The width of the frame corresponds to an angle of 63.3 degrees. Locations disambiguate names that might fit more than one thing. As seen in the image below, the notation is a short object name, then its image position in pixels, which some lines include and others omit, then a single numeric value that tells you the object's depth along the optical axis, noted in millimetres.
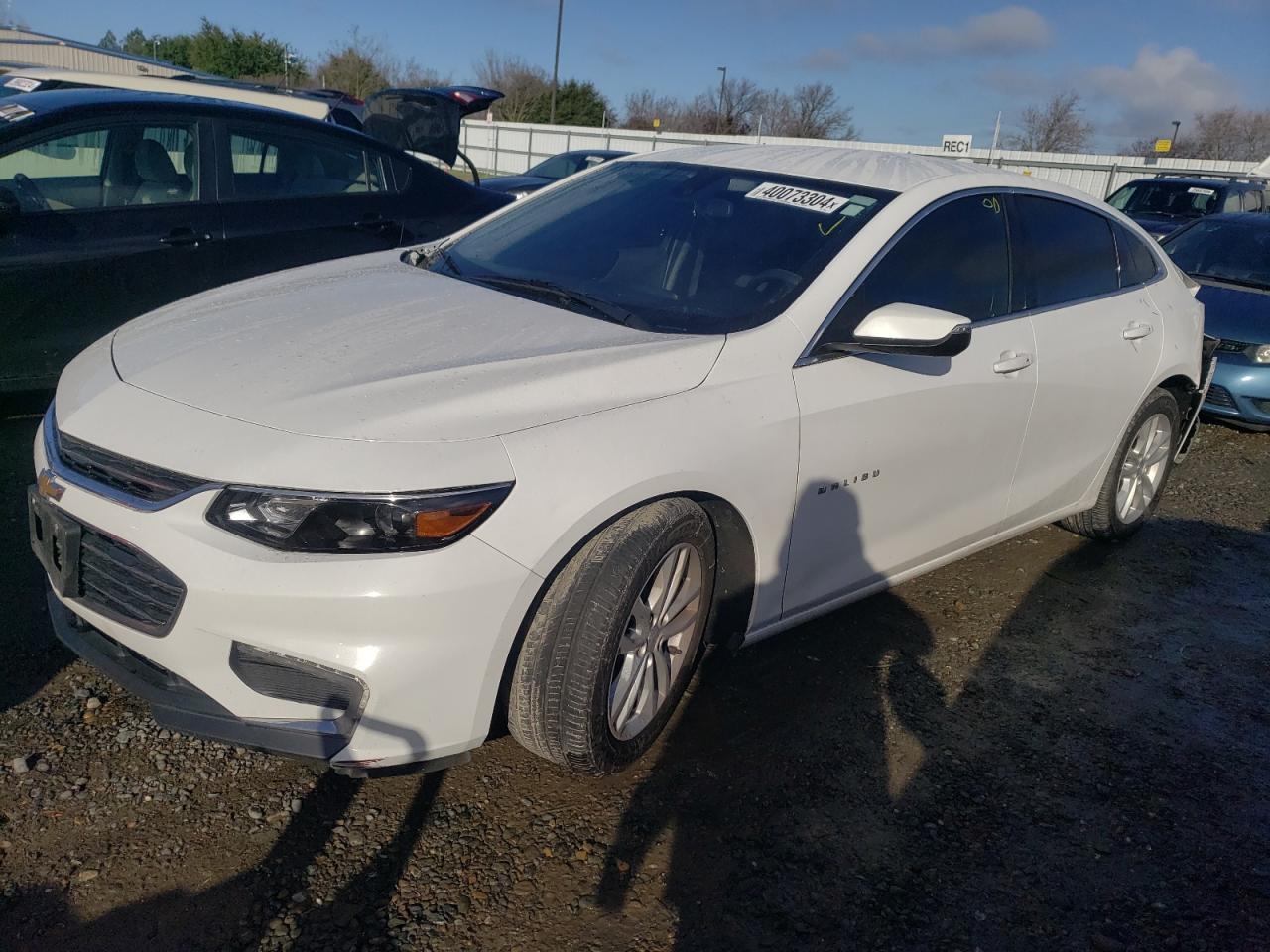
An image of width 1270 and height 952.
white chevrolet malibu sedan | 2223
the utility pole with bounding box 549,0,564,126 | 40697
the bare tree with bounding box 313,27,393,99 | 51281
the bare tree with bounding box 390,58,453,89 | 58941
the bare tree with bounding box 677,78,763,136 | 55375
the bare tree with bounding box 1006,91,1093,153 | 47688
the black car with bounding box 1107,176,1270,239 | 14023
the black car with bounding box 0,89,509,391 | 4582
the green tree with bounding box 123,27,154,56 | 59953
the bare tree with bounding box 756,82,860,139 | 53912
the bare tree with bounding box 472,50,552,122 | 53916
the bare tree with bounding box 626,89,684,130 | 58406
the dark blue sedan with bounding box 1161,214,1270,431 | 7012
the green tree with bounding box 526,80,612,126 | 52375
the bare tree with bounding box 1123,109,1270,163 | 52250
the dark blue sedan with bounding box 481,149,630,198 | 13732
